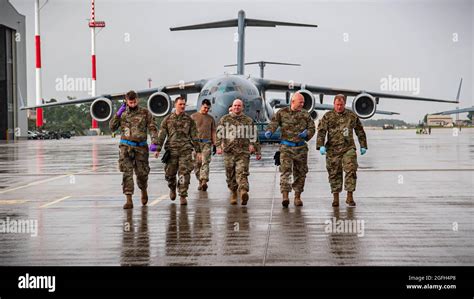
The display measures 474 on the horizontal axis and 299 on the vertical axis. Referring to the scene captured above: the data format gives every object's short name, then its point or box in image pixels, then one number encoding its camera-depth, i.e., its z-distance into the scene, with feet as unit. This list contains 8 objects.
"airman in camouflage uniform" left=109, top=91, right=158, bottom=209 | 33.91
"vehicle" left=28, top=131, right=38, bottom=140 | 228.43
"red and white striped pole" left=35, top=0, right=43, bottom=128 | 197.26
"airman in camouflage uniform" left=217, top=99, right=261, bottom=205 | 35.27
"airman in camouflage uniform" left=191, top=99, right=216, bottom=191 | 42.59
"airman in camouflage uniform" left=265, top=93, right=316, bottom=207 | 33.99
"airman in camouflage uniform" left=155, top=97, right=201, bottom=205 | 35.24
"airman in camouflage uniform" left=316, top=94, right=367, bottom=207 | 33.47
